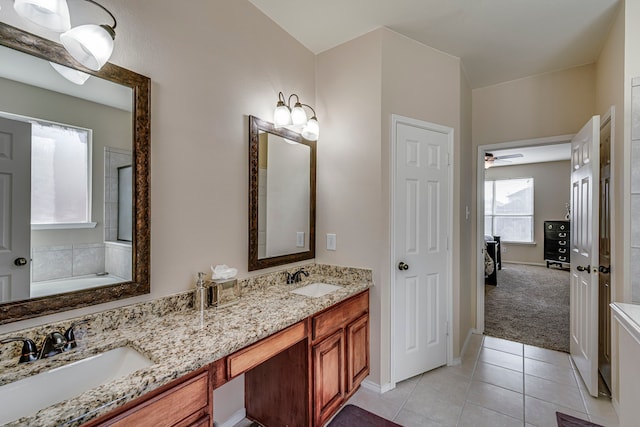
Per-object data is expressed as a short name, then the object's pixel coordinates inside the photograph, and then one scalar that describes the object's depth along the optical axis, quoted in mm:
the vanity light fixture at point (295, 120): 2012
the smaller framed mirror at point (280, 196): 1979
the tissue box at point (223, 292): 1604
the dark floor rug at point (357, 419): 1873
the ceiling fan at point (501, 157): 5203
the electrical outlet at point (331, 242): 2438
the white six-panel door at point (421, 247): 2305
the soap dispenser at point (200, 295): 1532
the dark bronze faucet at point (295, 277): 2184
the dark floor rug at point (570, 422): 1866
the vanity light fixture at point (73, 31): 1004
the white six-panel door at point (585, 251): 2125
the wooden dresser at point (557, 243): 6589
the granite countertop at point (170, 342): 813
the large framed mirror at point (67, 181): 1062
